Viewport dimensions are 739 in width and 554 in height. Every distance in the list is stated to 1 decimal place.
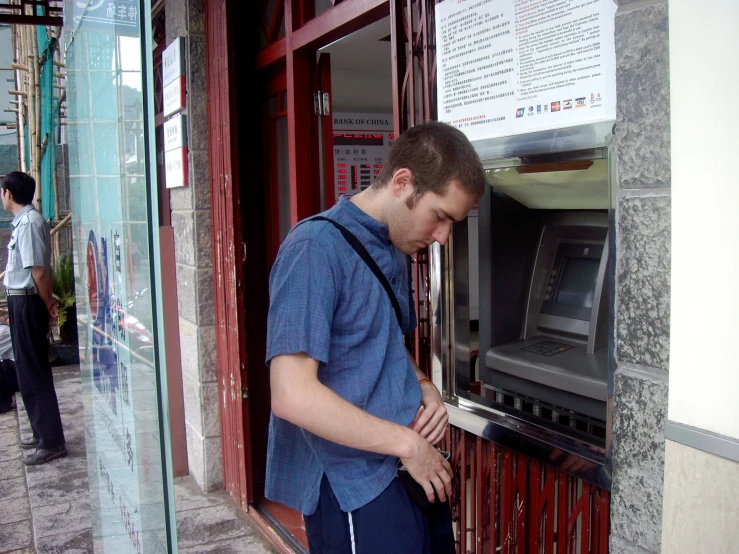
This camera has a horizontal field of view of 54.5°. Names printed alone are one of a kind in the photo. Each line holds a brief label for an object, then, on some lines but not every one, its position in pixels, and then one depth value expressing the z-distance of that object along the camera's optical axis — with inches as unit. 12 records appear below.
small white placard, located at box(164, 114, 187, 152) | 167.0
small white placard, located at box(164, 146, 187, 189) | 166.2
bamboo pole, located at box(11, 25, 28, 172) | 533.7
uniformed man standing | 195.9
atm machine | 75.7
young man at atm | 56.6
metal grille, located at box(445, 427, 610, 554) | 75.5
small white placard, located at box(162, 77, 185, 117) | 167.0
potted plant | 343.3
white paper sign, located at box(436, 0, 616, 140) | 67.4
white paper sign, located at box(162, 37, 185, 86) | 165.6
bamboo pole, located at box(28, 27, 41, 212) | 407.5
